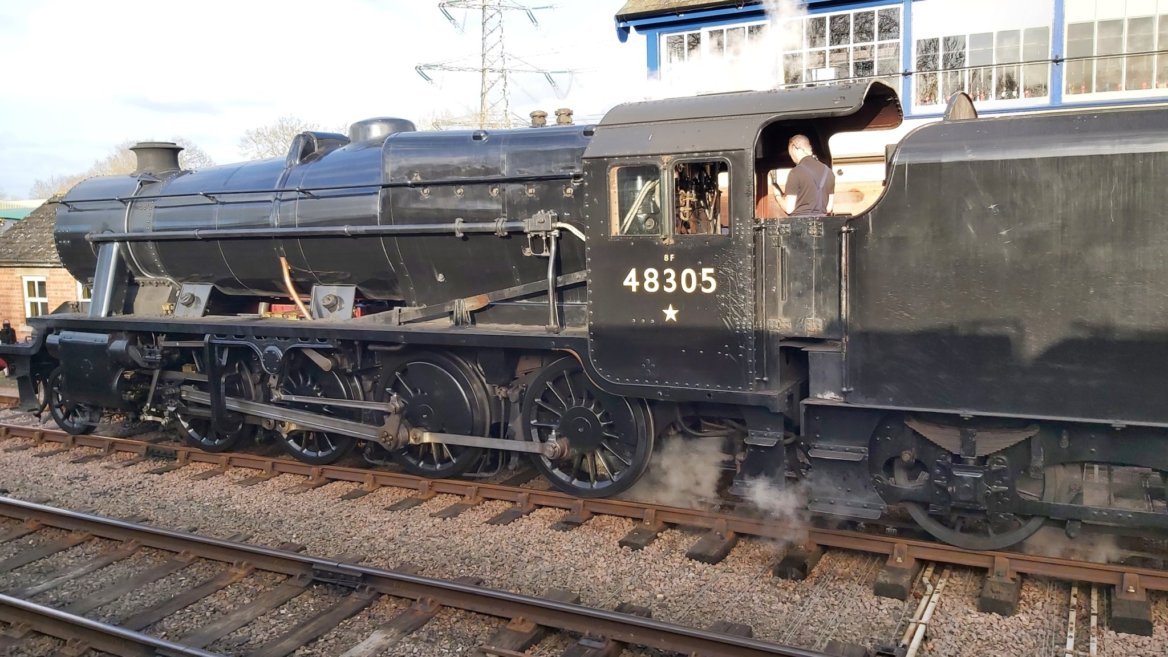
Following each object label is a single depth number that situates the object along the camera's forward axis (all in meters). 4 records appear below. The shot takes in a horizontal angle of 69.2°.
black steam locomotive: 4.82
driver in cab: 5.86
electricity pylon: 36.53
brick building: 21.22
